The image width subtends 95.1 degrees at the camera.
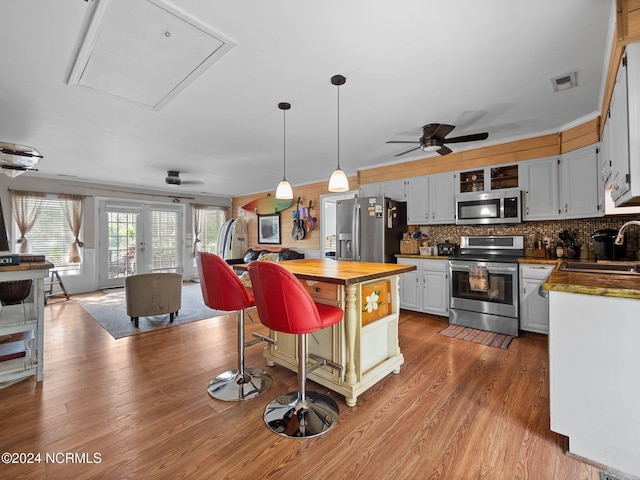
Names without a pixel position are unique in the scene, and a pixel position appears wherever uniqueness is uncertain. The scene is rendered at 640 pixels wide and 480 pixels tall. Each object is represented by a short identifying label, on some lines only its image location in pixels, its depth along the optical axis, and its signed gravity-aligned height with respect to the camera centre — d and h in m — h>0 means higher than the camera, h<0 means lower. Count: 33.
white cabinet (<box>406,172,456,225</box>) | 4.27 +0.63
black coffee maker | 2.97 -0.08
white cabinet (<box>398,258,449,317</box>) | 4.09 -0.68
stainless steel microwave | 3.70 +0.43
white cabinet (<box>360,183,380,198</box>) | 5.08 +0.90
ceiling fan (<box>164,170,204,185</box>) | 5.53 +1.23
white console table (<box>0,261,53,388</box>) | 2.29 -0.64
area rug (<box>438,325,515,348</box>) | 3.23 -1.13
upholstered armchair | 3.81 -0.71
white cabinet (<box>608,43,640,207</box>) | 1.54 +0.64
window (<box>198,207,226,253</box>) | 8.21 +0.44
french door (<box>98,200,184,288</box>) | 6.66 +0.07
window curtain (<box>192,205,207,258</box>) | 8.03 +0.51
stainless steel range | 3.47 -0.56
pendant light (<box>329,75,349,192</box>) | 2.74 +0.55
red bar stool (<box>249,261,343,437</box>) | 1.69 -0.49
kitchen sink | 2.31 -0.24
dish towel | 3.61 -0.48
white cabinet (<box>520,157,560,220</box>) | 3.49 +0.62
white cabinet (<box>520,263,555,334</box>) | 3.33 -0.71
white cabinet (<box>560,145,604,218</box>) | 3.14 +0.60
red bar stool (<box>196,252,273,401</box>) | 2.12 -0.46
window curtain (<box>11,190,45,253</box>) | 5.50 +0.59
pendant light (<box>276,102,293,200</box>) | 2.88 +0.56
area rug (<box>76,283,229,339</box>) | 3.80 -1.10
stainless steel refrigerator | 4.48 +0.20
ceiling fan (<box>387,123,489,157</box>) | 2.85 +1.03
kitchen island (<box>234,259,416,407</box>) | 2.09 -0.70
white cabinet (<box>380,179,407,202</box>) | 4.76 +0.85
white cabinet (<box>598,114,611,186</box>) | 2.33 +0.77
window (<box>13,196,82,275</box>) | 5.70 +0.16
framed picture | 7.57 +0.33
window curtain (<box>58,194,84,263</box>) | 6.10 +0.52
